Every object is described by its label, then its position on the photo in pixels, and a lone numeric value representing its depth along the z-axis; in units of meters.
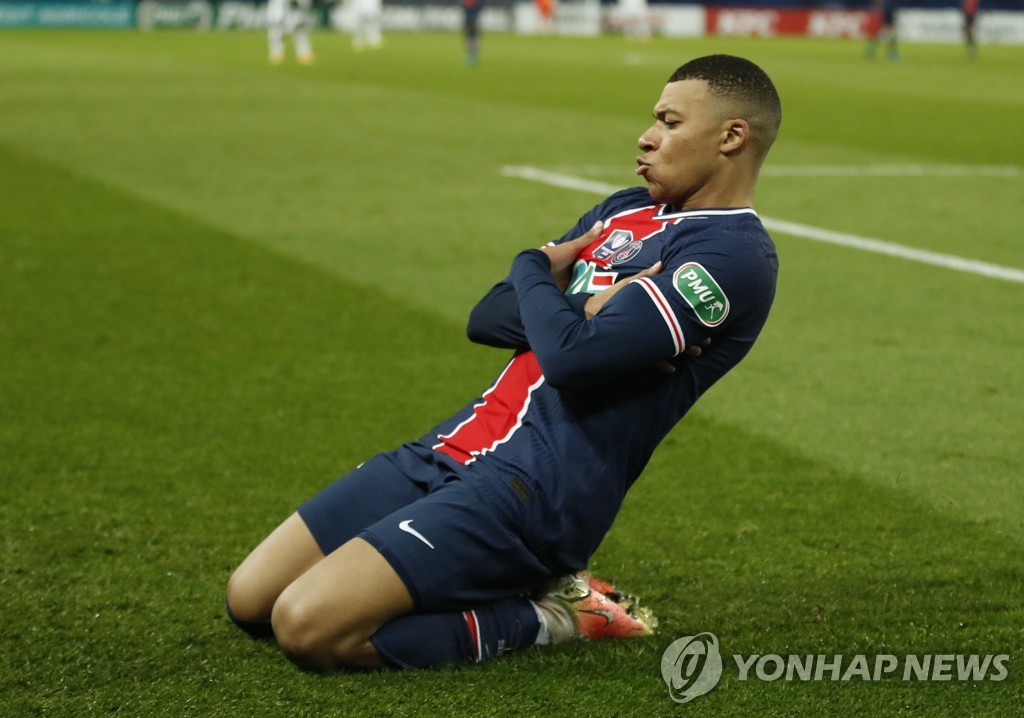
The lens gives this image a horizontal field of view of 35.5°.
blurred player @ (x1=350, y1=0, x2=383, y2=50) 36.62
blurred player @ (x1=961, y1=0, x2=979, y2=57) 37.28
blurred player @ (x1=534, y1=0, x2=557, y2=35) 47.98
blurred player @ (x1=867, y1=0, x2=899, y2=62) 35.22
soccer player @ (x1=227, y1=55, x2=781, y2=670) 3.42
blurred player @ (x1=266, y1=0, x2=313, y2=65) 29.69
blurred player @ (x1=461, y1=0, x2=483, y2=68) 29.27
